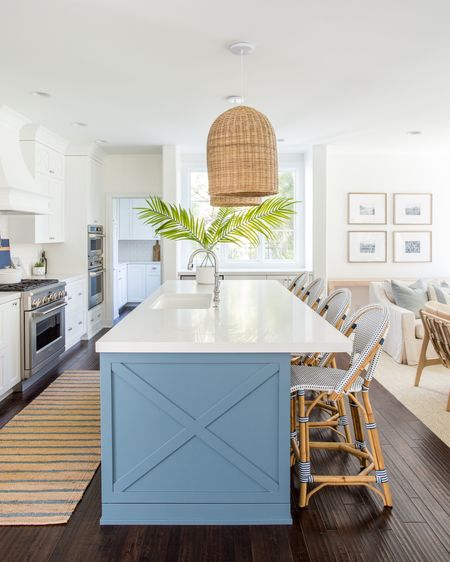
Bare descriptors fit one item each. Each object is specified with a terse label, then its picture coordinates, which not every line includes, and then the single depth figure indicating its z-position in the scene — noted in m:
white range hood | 4.42
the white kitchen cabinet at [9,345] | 4.17
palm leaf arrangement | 5.80
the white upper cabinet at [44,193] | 5.55
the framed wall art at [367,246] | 7.33
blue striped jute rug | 2.50
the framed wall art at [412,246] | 7.36
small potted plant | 6.12
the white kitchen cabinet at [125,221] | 9.76
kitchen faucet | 3.51
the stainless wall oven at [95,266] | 6.72
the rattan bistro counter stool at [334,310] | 3.17
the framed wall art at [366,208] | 7.30
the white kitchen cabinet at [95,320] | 6.78
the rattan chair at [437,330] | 3.96
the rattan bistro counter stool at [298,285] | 4.90
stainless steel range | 4.54
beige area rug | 3.72
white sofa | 5.39
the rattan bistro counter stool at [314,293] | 4.17
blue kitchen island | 2.27
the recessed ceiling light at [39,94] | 4.33
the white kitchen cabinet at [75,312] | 5.93
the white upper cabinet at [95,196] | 6.70
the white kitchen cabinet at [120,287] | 8.51
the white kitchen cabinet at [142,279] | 9.88
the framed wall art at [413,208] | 7.32
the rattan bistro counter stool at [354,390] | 2.45
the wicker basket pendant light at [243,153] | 2.70
